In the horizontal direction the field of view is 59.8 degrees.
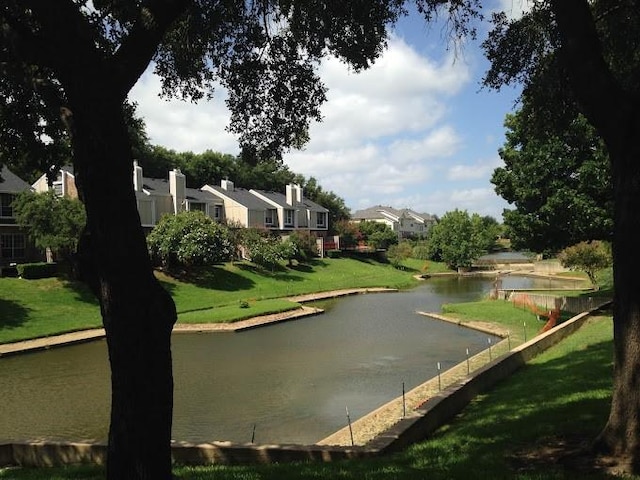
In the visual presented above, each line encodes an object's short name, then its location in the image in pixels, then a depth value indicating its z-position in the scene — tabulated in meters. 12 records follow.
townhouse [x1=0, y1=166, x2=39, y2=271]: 40.75
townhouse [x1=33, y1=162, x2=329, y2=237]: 53.59
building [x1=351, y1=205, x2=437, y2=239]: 122.50
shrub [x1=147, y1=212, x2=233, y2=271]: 45.62
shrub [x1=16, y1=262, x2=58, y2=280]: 36.78
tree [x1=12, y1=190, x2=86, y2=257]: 37.53
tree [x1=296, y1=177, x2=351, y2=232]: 91.31
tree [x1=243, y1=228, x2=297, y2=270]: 54.78
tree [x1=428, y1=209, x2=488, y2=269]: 75.31
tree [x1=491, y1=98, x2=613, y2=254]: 24.41
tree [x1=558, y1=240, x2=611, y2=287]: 37.78
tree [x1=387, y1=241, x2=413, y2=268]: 76.09
